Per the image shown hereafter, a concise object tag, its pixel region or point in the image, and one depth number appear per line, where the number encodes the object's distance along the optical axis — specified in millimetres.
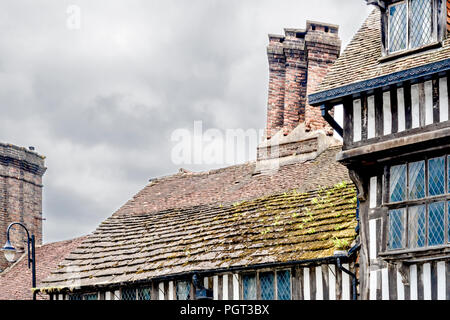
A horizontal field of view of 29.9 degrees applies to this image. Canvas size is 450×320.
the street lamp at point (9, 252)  18797
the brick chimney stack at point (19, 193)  29188
